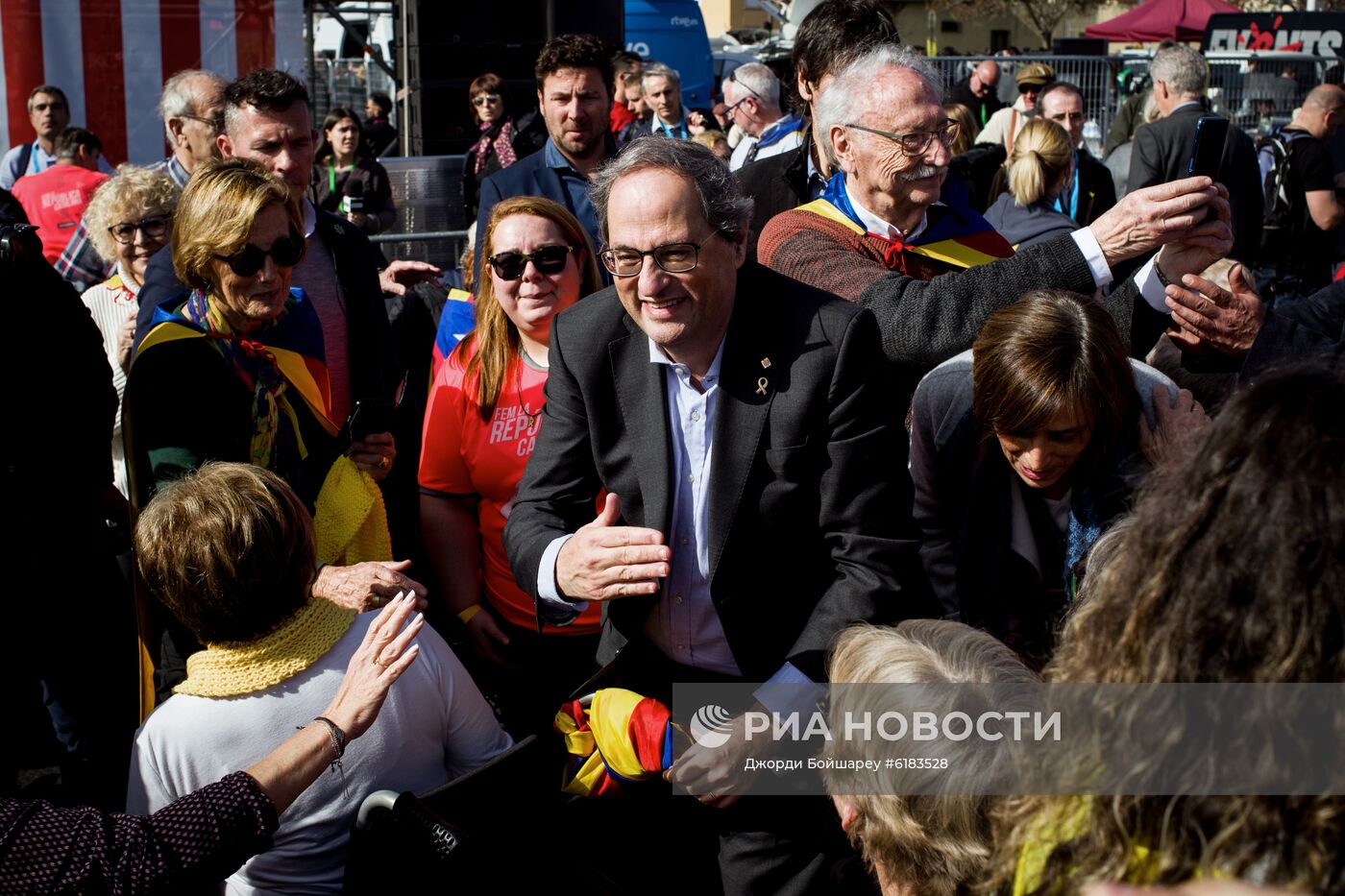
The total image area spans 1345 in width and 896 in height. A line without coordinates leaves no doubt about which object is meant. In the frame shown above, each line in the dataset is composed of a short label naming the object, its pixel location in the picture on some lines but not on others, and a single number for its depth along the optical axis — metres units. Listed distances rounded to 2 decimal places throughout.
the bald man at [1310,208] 8.28
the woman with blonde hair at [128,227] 4.20
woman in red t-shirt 3.22
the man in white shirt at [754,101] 7.43
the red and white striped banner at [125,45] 7.12
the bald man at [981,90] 11.88
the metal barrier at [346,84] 14.26
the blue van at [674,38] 18.06
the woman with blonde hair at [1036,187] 5.54
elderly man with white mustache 2.41
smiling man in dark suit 2.25
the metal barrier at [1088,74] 13.81
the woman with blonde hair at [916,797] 1.72
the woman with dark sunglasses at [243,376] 2.81
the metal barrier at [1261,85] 12.95
